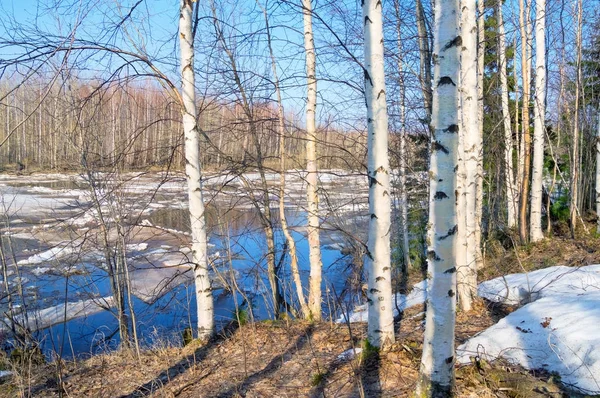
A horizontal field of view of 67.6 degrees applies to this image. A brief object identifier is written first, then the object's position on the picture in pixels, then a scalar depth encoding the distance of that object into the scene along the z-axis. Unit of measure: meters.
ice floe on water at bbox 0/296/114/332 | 8.56
